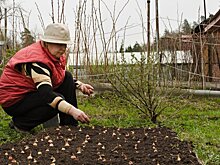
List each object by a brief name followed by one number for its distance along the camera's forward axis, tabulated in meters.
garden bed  2.58
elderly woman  3.41
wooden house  8.97
